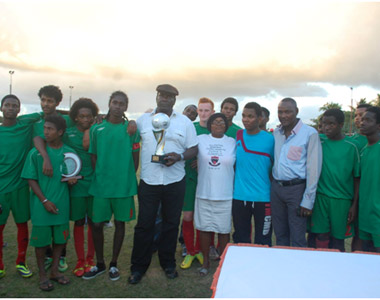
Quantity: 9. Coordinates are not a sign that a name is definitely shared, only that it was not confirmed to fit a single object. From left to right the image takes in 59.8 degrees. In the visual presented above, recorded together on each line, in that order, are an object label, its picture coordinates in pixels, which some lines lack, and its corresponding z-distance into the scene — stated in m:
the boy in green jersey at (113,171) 3.68
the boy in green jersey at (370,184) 3.27
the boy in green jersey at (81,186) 3.82
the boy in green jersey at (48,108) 3.72
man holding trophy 3.68
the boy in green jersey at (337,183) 3.48
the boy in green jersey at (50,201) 3.50
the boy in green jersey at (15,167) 3.65
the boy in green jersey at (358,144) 3.62
